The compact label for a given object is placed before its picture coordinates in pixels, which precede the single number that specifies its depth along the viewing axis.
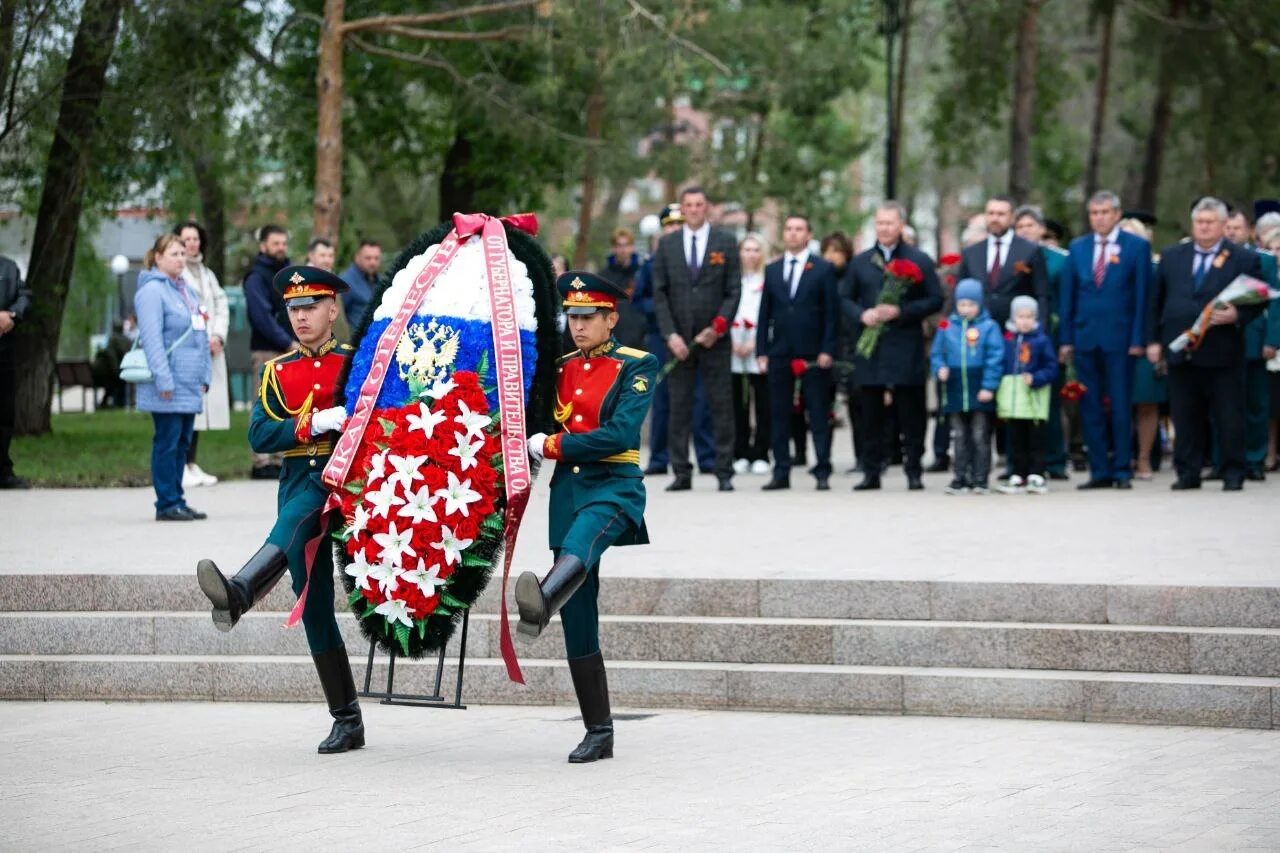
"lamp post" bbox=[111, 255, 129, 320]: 40.64
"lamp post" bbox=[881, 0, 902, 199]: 29.52
